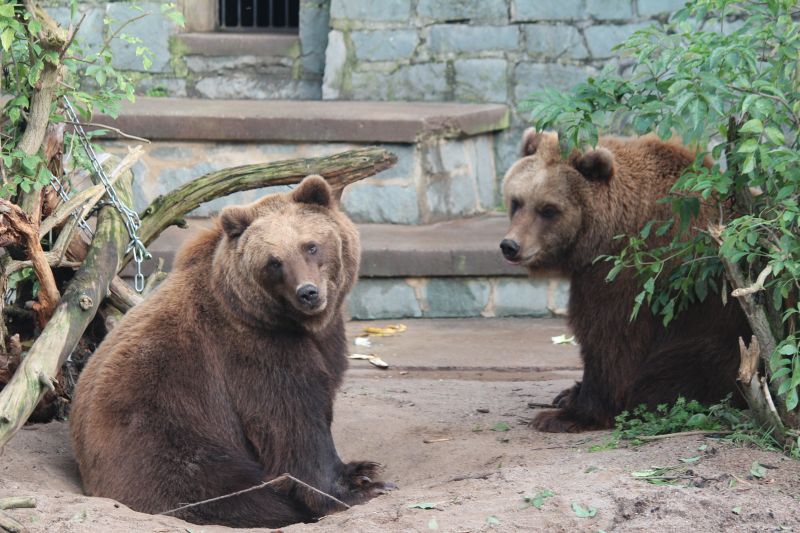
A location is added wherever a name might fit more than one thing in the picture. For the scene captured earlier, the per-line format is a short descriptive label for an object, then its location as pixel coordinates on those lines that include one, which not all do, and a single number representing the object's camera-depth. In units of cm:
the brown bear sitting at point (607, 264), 1118
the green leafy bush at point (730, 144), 895
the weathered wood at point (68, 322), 966
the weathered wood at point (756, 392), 932
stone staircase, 1805
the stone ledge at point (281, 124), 1878
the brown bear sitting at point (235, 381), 942
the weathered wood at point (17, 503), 838
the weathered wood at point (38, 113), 1102
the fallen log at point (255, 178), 1204
